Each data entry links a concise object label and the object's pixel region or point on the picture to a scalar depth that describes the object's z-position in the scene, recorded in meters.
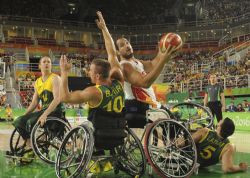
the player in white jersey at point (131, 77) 5.07
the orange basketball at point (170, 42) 4.46
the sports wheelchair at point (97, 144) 4.30
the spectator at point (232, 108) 18.15
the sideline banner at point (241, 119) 14.25
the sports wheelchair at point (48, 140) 5.67
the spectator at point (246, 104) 18.66
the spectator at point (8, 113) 19.65
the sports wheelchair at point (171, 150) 4.52
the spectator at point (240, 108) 17.97
